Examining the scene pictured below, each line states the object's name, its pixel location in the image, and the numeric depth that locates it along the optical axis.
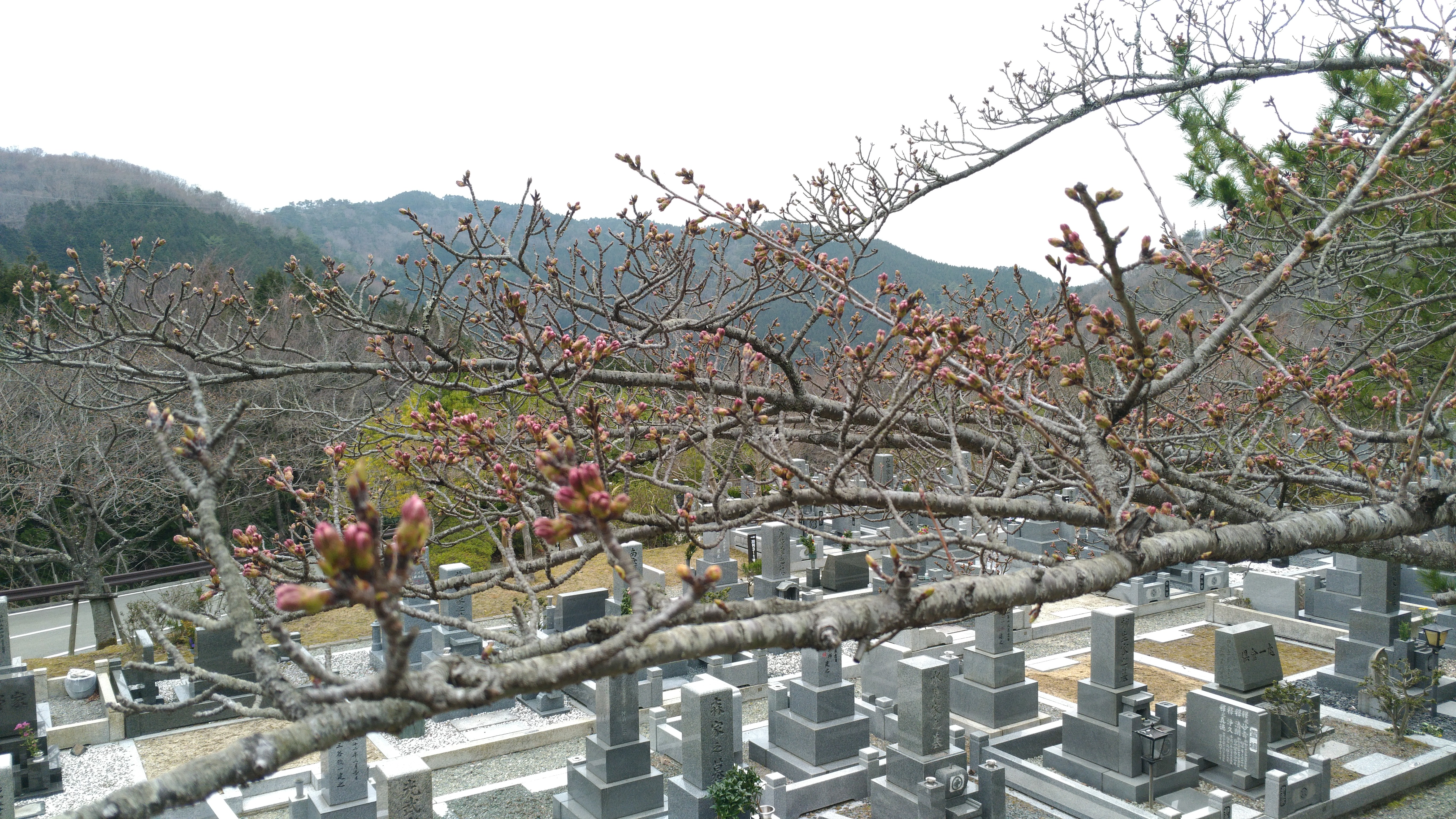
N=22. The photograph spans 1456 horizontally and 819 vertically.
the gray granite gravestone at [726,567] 16.58
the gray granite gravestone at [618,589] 12.16
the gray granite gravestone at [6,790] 7.92
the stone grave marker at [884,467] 20.61
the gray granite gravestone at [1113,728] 9.38
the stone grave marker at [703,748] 8.98
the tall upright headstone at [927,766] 8.58
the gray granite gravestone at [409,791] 7.70
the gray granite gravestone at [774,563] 16.72
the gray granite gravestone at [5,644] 11.77
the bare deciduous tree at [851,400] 1.85
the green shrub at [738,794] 8.51
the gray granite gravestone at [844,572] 16.62
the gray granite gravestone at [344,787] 8.59
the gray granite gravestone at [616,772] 8.85
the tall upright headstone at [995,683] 11.13
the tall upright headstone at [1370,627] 12.14
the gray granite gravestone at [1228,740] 9.35
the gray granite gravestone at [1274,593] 15.23
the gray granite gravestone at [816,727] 9.95
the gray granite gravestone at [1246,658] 11.02
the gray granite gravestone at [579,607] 14.26
